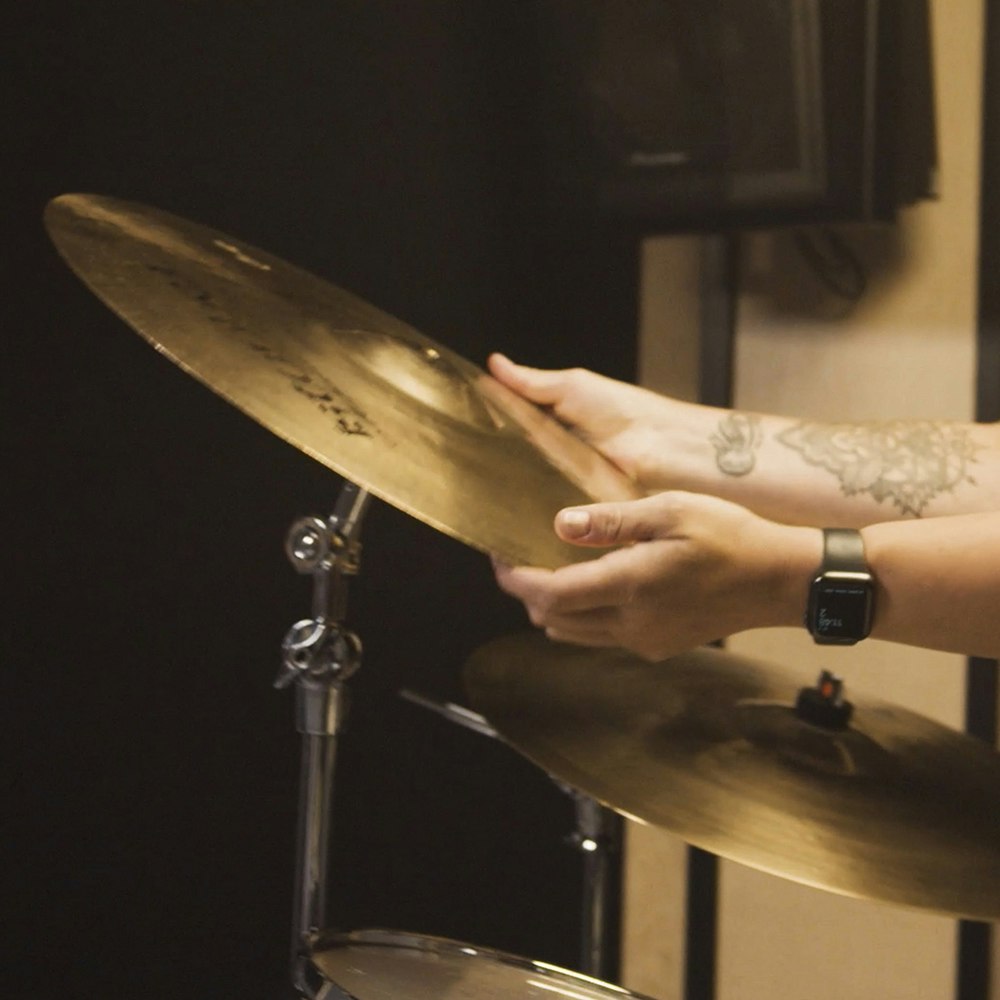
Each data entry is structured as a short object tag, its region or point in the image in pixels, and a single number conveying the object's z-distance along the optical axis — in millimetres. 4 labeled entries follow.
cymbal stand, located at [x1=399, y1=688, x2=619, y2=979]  2638
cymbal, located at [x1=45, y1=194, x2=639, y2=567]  2293
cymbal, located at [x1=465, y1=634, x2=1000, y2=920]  2432
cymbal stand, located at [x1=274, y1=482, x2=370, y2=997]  2475
